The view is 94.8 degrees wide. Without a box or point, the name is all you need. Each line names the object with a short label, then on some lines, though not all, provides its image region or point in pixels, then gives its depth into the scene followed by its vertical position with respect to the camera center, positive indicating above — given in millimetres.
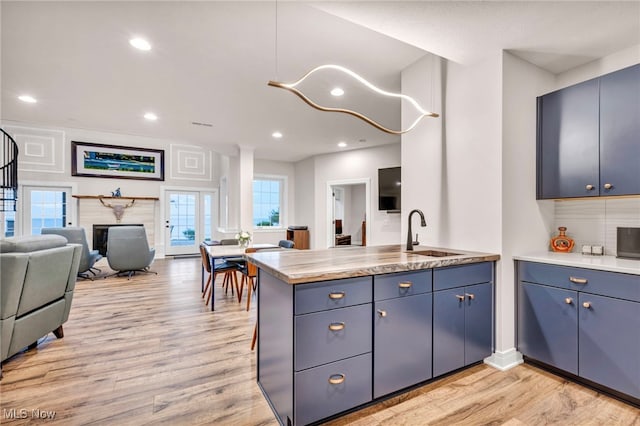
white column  6457 +537
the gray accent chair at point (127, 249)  5582 -703
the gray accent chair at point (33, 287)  2137 -614
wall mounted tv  5926 +480
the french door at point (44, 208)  6629 +97
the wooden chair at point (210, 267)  3957 -774
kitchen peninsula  1537 -677
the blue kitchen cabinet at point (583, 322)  1804 -749
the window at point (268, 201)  8297 +322
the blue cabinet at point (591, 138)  2014 +555
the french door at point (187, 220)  8297 -227
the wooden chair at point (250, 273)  3678 -773
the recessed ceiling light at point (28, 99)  3855 +1520
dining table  3736 -536
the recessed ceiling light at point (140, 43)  2567 +1501
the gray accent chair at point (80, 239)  5160 -492
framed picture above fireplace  7137 +1301
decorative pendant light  1735 +756
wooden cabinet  7773 -684
